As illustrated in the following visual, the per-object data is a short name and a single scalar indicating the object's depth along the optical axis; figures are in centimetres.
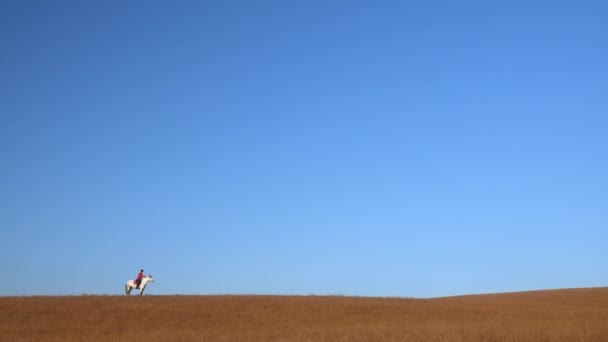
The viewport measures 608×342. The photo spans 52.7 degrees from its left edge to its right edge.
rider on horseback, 3616
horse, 3625
